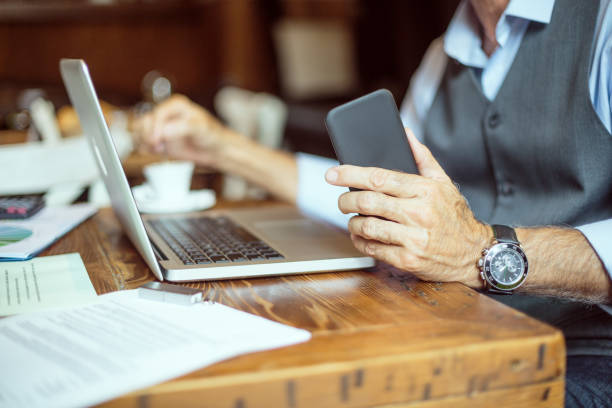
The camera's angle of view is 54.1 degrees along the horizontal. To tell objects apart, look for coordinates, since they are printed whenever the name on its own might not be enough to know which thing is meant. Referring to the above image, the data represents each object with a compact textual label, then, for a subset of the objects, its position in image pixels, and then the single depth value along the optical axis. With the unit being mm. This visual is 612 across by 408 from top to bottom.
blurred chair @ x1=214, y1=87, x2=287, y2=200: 2264
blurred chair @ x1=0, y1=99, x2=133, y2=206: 1252
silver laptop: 659
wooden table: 428
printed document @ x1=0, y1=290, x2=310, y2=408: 411
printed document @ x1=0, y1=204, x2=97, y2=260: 766
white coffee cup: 1072
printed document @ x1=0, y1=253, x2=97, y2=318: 579
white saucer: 1061
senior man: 662
